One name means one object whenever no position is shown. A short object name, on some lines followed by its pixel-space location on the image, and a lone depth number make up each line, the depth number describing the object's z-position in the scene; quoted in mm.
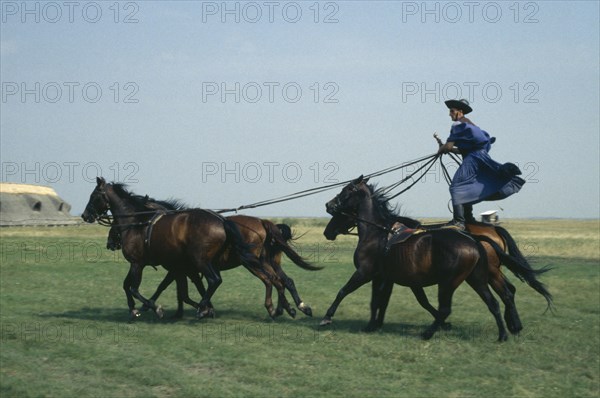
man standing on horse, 12180
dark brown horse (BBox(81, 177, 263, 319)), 13195
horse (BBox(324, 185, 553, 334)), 11984
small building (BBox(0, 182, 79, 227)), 59969
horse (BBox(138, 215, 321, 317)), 13602
